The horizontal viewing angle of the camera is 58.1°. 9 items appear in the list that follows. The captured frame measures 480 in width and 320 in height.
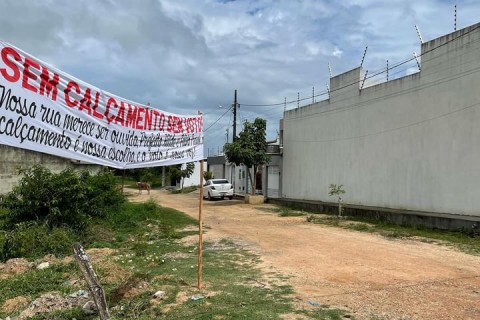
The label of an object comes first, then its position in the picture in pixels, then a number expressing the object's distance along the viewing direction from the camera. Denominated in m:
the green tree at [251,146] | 25.78
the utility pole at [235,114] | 33.84
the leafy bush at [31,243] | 8.91
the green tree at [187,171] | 42.66
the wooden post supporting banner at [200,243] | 6.25
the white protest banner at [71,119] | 3.59
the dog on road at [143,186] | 36.78
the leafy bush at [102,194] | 11.57
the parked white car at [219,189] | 30.00
